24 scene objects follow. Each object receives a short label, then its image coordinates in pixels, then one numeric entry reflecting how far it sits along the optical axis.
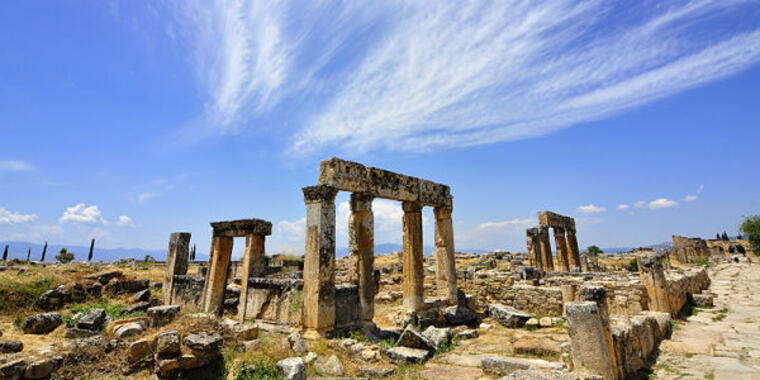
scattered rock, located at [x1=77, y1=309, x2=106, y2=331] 8.12
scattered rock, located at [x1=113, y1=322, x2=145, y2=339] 6.93
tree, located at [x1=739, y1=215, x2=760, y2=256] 39.84
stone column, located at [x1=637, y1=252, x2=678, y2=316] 10.45
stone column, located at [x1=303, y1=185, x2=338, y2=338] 8.46
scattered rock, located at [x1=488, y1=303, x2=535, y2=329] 10.37
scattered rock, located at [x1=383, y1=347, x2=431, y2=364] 6.80
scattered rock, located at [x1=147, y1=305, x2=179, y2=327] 8.50
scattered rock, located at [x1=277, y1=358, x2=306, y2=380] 5.18
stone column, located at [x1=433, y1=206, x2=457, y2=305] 12.45
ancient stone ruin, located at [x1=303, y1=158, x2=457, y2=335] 8.65
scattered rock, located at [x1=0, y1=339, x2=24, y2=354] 6.45
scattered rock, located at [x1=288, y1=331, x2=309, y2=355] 7.19
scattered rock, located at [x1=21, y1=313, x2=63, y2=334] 8.53
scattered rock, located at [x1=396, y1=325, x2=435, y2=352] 7.55
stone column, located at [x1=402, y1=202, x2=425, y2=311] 11.17
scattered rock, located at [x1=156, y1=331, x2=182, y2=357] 5.52
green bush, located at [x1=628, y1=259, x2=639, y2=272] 31.01
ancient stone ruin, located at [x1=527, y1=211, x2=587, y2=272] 21.25
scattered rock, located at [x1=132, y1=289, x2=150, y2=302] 12.62
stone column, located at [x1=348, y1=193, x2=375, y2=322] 9.73
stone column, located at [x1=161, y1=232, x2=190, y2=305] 12.71
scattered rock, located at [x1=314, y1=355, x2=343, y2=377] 6.20
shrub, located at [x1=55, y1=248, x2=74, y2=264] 31.65
